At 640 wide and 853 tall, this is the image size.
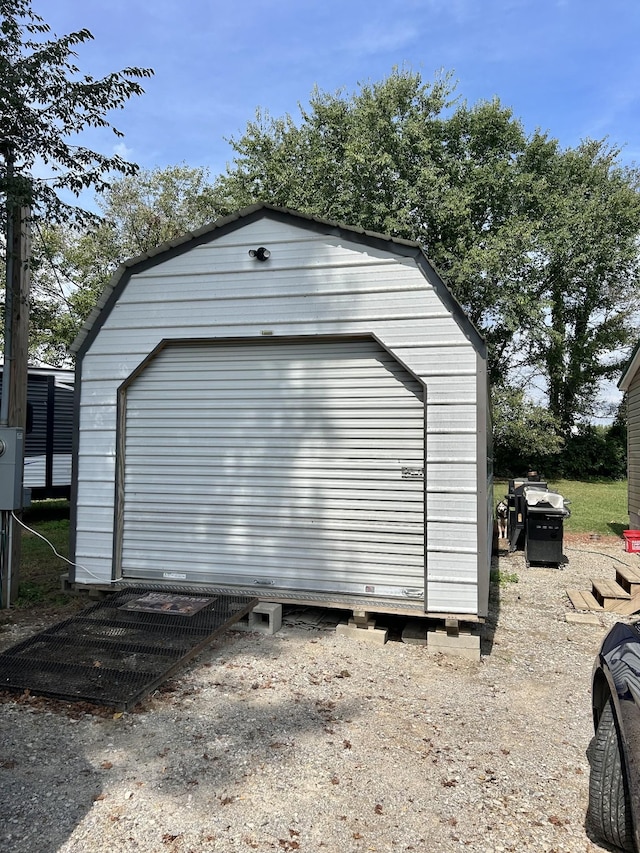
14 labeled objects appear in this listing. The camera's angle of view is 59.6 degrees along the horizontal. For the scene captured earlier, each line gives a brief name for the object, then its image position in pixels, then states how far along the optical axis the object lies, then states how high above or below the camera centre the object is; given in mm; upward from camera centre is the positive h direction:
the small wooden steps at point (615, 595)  6641 -1703
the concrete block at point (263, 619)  5434 -1673
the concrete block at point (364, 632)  5258 -1718
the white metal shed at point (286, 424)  5141 +268
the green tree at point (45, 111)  5746 +3642
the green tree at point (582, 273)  21062 +7422
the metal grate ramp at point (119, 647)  3793 -1566
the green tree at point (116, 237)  17203 +7142
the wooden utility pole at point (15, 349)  6102 +1071
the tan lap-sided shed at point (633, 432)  11781 +538
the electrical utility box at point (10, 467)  5902 -230
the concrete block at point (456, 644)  4980 -1711
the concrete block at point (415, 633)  5289 -1736
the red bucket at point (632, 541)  7398 -1175
